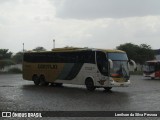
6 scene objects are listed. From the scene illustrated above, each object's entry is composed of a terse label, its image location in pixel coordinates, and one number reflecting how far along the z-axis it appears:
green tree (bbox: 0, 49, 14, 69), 113.46
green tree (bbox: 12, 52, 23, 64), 127.47
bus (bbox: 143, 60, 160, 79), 53.28
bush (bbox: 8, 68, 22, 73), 85.50
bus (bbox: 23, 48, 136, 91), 27.92
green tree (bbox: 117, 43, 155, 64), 93.50
